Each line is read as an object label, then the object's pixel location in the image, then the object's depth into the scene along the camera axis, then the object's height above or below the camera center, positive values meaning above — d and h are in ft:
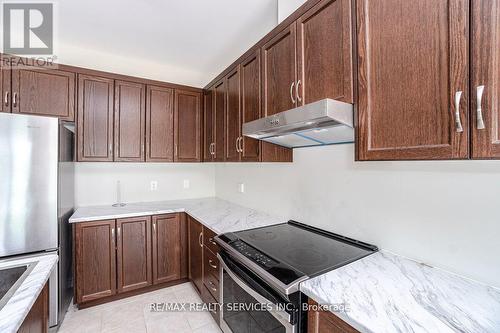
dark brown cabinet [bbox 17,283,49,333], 2.59 -1.89
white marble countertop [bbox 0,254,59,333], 2.09 -1.41
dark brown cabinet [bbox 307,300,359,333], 2.67 -1.96
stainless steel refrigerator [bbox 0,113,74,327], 5.24 -0.61
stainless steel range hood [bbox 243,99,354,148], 3.39 +0.72
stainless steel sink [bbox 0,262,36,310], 2.67 -1.41
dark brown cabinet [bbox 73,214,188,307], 6.73 -2.89
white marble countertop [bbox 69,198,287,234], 6.12 -1.50
